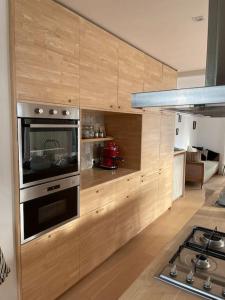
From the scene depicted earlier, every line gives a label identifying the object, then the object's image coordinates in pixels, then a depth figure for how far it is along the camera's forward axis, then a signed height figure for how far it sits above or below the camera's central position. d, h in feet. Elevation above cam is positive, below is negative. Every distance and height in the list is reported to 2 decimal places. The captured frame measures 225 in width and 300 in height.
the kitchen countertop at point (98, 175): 7.95 -1.85
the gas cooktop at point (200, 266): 3.15 -2.09
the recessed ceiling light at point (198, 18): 6.64 +3.05
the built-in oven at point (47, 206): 5.66 -2.10
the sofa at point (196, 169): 19.51 -3.47
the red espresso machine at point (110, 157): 10.06 -1.29
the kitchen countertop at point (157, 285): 3.04 -2.13
